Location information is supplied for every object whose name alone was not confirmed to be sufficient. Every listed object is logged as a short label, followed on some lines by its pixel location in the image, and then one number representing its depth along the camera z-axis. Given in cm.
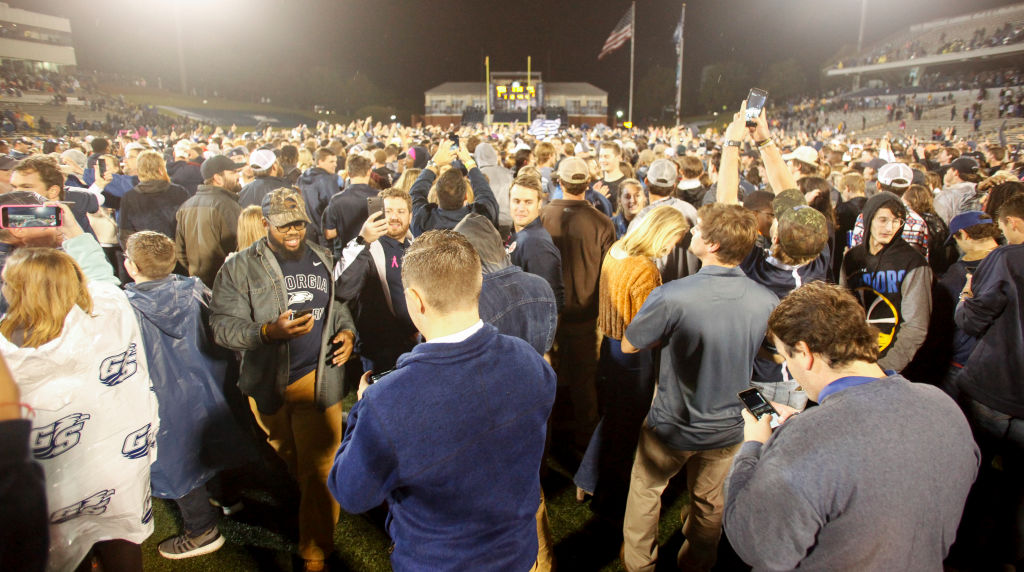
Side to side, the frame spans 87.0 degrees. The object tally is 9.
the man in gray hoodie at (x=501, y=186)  635
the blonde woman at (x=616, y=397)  351
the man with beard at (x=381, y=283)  358
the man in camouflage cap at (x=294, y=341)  309
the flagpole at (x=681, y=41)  2561
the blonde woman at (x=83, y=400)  208
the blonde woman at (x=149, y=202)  565
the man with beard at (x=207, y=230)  530
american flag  2498
